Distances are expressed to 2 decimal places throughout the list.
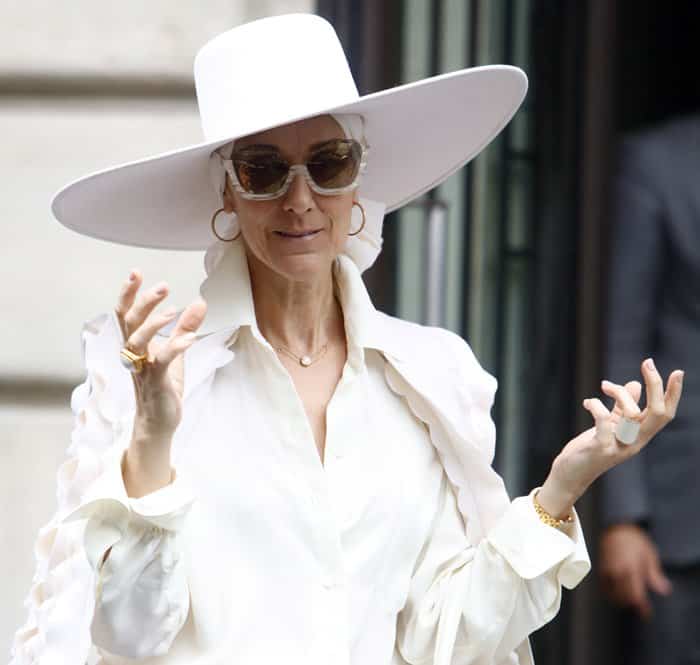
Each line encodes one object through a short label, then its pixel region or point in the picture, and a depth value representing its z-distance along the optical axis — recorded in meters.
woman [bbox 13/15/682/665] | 6.18
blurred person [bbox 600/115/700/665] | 9.90
